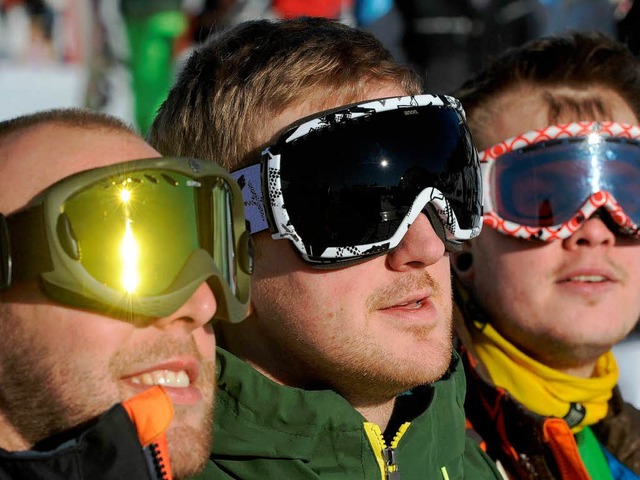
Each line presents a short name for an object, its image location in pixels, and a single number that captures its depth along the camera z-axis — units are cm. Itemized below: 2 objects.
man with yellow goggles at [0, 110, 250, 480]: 213
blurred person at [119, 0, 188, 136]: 805
